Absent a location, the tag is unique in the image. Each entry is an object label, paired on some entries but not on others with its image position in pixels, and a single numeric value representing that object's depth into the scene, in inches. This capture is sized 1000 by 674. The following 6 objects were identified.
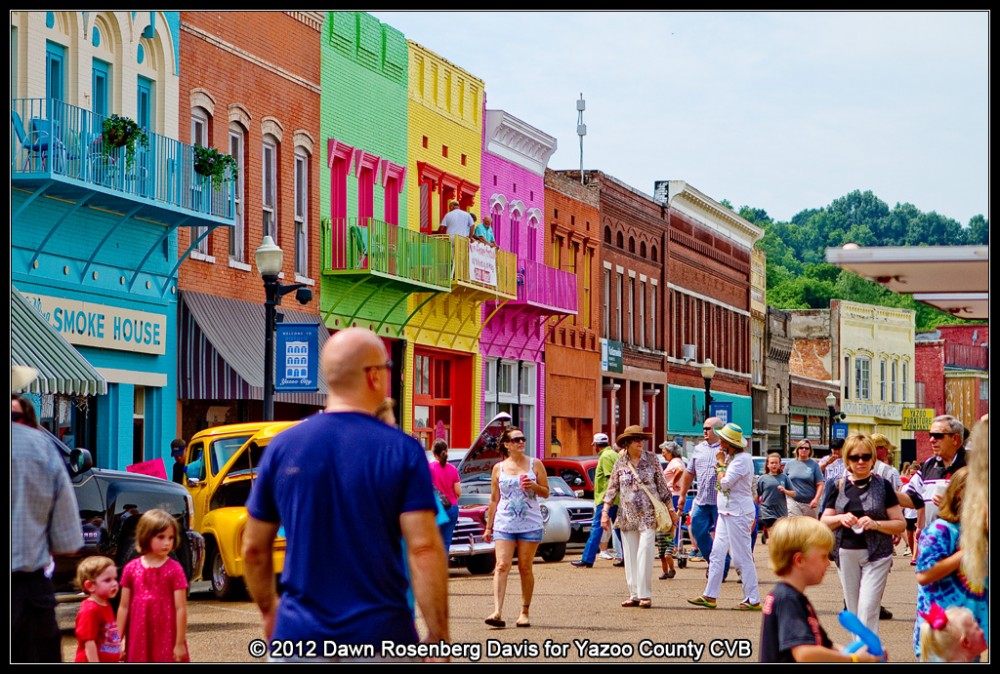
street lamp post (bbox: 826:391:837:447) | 2603.3
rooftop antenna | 1962.8
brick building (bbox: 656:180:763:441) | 2204.7
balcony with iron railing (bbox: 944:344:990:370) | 3718.0
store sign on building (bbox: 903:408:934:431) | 3393.2
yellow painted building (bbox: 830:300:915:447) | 3216.0
